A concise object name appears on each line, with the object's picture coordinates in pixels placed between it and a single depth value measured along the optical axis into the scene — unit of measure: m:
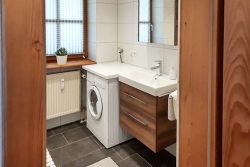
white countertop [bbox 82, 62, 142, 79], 2.41
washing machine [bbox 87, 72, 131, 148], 2.46
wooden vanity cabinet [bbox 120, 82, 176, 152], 1.97
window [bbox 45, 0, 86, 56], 2.90
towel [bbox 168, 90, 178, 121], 1.79
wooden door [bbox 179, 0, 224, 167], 0.79
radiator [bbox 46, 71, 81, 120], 2.81
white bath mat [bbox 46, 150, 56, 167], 1.44
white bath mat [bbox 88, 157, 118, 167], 2.26
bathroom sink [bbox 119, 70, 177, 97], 1.93
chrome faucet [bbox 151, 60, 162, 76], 2.44
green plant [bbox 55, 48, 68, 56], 2.84
